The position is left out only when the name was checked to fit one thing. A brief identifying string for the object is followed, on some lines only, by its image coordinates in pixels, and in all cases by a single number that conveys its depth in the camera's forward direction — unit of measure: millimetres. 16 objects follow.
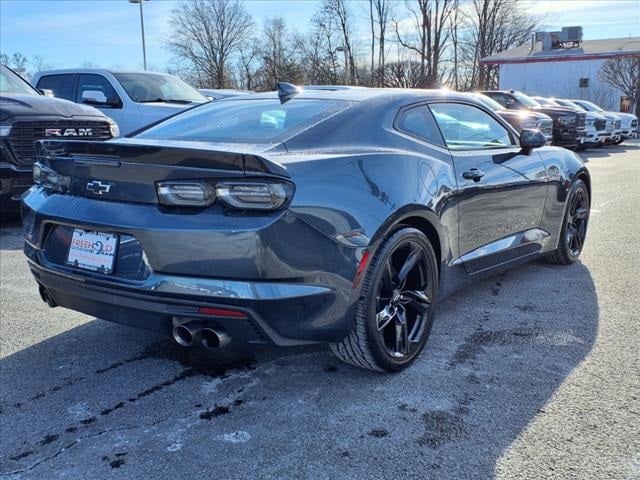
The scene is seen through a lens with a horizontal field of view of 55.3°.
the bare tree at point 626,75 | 29156
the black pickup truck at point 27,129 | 6262
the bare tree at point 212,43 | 53969
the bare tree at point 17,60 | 35169
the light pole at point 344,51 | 43250
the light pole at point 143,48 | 30859
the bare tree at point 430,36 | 43594
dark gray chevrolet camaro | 2480
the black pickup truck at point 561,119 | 16422
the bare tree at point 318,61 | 43062
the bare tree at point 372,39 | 43719
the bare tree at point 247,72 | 48112
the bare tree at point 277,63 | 43406
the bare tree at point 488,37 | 46594
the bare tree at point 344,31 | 43562
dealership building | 39062
